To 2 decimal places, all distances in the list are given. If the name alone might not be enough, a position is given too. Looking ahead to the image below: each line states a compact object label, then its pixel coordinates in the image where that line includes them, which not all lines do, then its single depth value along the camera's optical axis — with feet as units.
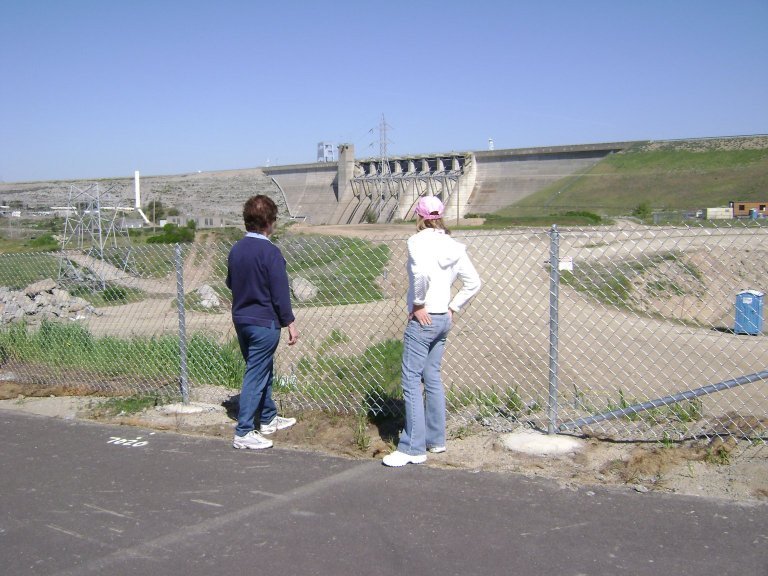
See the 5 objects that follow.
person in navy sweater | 16.76
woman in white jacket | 14.98
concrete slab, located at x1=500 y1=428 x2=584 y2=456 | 15.57
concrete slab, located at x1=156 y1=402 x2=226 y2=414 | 20.35
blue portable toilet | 35.88
